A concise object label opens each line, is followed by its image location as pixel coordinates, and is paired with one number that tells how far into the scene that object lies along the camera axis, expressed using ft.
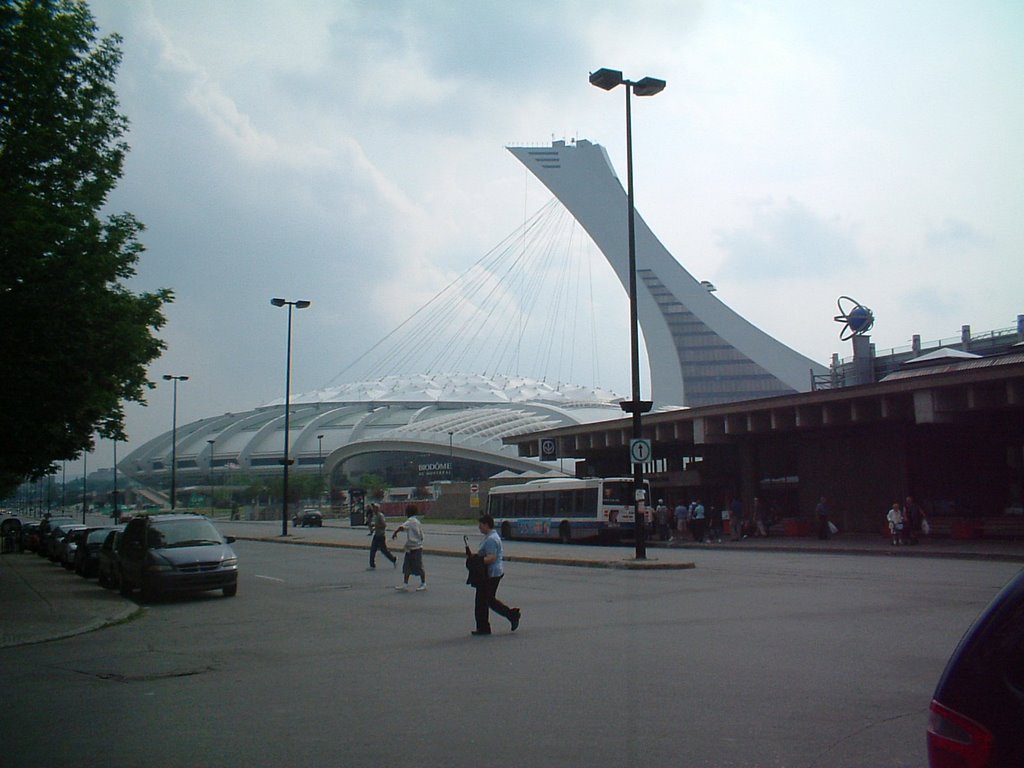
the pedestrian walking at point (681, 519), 126.93
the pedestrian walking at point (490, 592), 37.11
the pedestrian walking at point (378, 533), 72.23
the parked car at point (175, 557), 54.29
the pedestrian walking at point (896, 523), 91.87
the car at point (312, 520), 204.03
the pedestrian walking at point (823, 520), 107.76
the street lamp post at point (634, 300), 73.82
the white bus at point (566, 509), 114.73
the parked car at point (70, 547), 85.42
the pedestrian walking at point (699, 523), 114.83
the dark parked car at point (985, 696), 9.53
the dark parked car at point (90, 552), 76.61
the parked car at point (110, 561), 63.82
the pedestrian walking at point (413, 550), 55.02
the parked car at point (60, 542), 94.92
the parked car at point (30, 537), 133.08
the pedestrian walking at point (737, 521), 116.98
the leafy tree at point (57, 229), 49.03
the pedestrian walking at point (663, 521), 121.70
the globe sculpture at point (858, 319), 187.11
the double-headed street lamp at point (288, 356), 143.74
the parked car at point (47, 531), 114.73
